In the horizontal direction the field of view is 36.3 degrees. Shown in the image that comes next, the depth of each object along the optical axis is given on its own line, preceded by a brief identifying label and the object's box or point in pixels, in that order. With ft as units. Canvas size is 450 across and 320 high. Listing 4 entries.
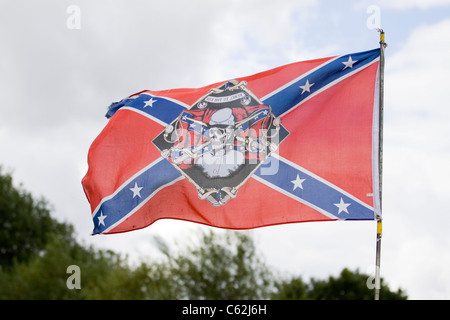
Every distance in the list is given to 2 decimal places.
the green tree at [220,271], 119.44
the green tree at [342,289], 134.46
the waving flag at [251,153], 35.29
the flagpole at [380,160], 31.91
